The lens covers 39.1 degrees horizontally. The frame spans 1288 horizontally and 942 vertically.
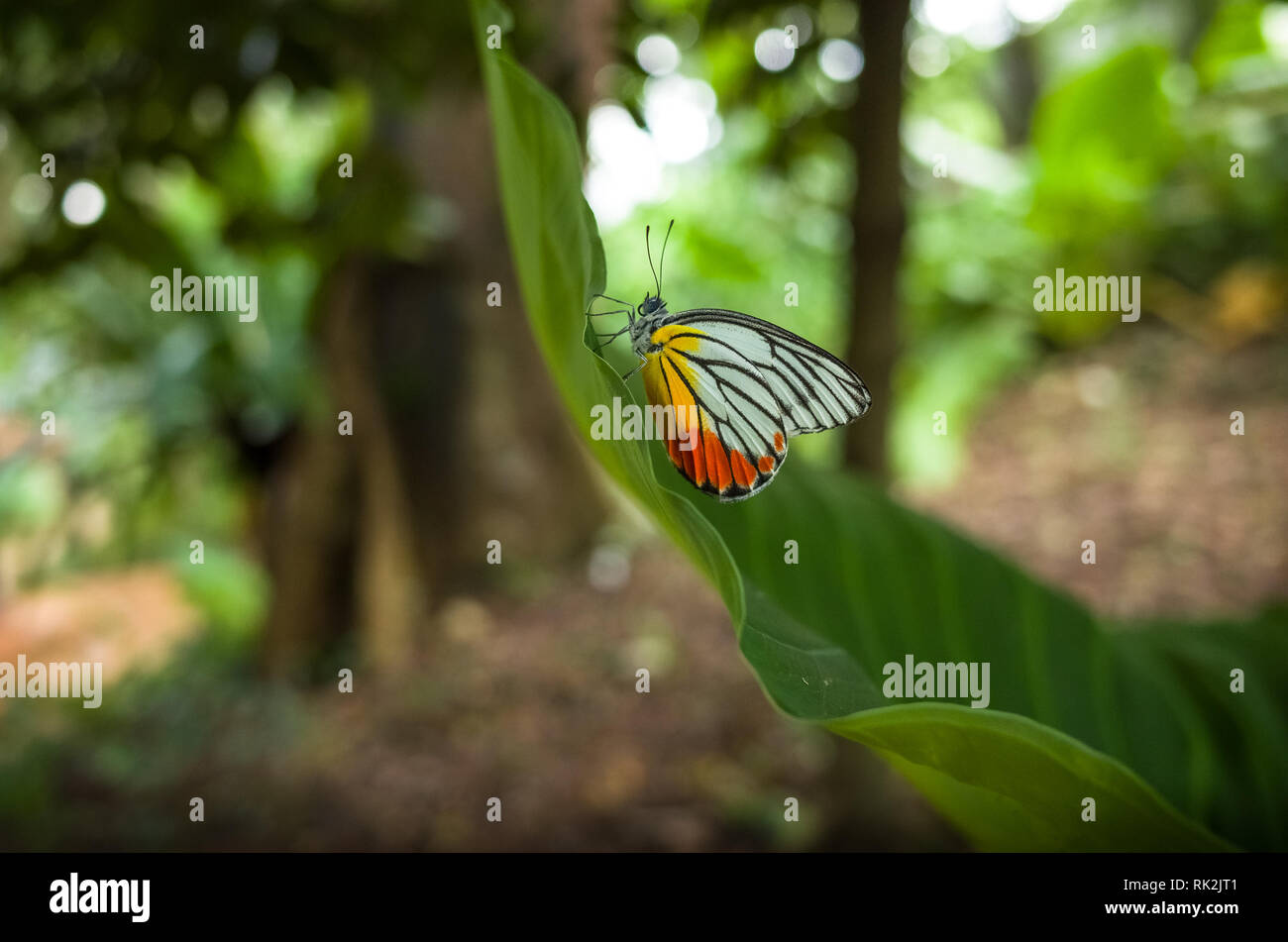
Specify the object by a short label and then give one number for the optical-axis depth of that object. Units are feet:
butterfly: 0.87
